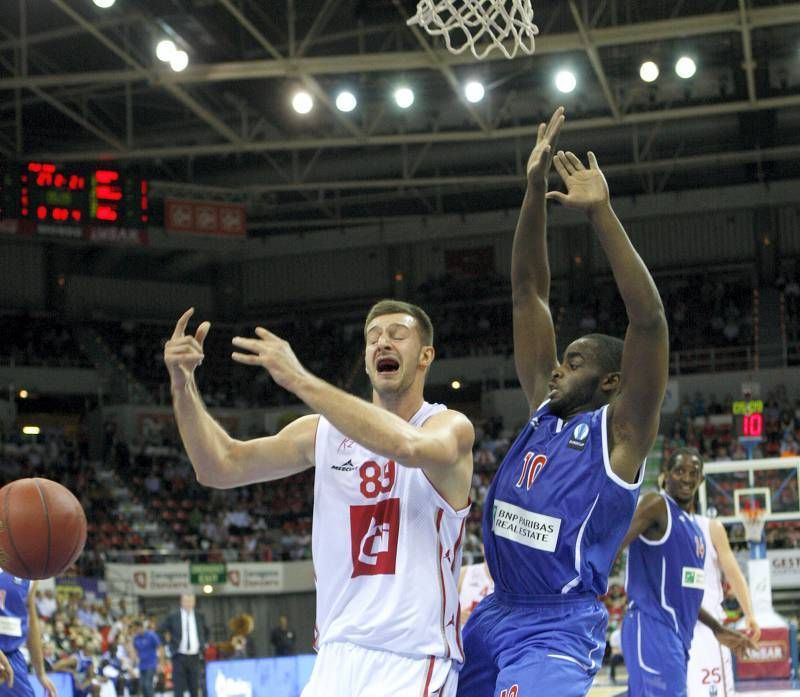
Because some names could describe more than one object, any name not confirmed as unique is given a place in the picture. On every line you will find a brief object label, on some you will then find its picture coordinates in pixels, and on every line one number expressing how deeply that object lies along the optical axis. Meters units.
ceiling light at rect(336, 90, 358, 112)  23.66
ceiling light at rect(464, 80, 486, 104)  22.31
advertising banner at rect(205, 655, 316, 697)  15.02
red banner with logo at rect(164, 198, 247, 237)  26.77
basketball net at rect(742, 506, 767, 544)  17.19
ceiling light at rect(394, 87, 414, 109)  23.73
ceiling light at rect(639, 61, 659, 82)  22.36
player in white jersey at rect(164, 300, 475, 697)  4.33
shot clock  18.42
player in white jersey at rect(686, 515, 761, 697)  8.01
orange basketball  6.96
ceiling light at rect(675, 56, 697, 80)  22.52
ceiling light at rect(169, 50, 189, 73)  20.97
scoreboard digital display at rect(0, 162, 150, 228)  23.44
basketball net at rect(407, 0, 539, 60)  8.22
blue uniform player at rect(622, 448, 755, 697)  7.22
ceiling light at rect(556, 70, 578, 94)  22.89
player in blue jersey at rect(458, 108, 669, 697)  4.59
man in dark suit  16.94
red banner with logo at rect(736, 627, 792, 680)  15.84
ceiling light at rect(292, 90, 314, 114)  23.22
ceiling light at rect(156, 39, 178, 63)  20.86
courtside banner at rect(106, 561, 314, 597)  24.77
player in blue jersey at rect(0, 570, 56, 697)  8.22
